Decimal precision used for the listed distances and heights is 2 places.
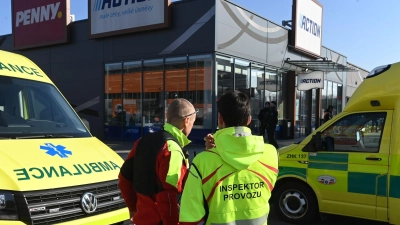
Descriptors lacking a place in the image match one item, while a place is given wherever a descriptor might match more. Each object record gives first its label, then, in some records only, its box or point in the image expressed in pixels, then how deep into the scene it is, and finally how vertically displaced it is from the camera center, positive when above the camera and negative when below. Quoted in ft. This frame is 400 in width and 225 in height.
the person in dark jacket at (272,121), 41.63 -2.36
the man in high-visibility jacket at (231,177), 6.00 -1.35
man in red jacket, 7.45 -1.57
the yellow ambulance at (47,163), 8.91 -1.88
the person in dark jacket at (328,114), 53.11 -1.86
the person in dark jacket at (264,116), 41.92 -1.86
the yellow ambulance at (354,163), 14.42 -2.72
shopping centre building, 43.29 +6.12
